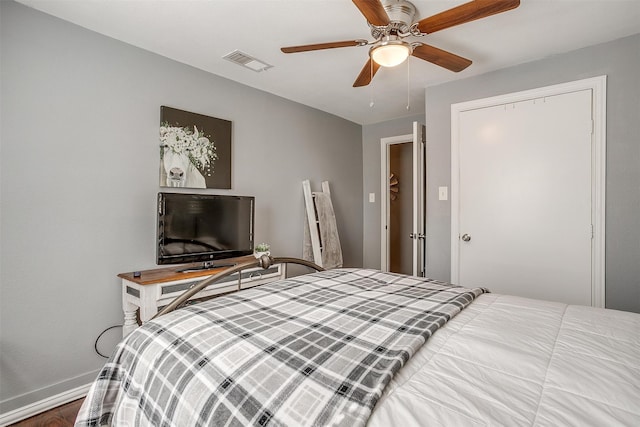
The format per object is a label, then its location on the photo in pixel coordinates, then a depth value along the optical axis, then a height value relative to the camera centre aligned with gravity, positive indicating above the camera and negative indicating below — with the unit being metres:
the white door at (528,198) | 2.50 +0.14
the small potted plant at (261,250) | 2.77 -0.31
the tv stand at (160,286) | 2.04 -0.50
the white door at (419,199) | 3.21 +0.15
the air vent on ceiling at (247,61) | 2.51 +1.23
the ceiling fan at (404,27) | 1.53 +0.99
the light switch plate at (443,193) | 3.11 +0.21
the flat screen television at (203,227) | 2.30 -0.11
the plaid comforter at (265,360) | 0.76 -0.41
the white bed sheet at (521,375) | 0.71 -0.43
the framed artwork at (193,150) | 2.52 +0.52
